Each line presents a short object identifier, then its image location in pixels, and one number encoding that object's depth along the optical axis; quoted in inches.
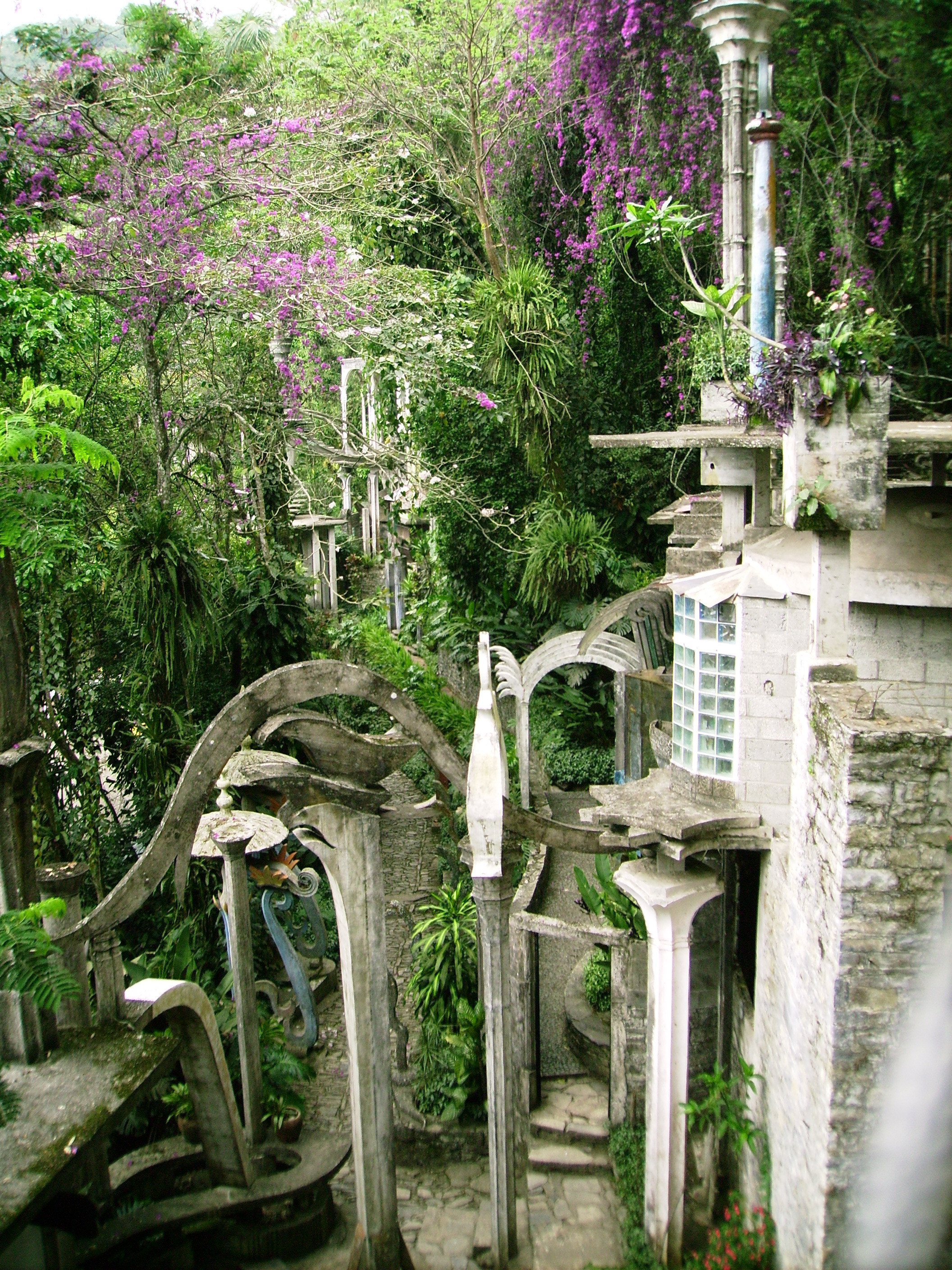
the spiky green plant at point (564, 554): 480.7
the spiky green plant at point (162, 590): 325.4
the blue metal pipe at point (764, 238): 229.3
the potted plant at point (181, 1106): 250.4
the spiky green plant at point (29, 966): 154.7
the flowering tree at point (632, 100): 394.0
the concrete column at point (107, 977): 189.5
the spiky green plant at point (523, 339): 470.9
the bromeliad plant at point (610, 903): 286.7
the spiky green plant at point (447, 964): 294.5
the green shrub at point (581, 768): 469.7
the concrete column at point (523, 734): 424.8
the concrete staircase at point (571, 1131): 257.9
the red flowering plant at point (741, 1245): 196.1
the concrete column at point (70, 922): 183.9
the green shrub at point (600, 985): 303.6
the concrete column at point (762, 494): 252.8
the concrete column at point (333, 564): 629.0
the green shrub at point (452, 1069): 270.1
